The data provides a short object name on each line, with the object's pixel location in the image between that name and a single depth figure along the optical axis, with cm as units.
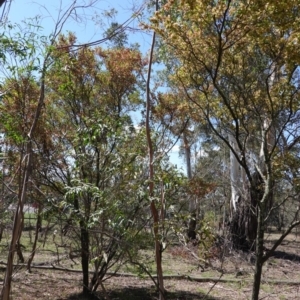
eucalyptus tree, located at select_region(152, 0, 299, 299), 518
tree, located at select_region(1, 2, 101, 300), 394
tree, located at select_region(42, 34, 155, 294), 544
